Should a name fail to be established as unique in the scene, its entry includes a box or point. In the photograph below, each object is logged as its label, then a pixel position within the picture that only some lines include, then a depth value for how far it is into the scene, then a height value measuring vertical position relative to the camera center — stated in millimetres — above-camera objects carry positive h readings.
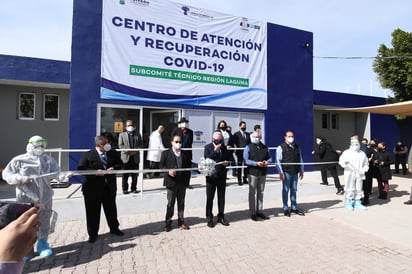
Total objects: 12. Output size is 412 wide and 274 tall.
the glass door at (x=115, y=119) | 8922 +659
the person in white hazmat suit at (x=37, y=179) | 4242 -616
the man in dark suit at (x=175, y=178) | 5609 -739
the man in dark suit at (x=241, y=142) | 8625 -23
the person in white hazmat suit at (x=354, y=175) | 7703 -857
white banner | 8953 +2925
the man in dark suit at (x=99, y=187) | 4984 -850
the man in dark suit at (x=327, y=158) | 9547 -534
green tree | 16328 +4513
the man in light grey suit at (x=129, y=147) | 7066 -198
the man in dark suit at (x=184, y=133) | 7617 +187
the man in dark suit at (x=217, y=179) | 5961 -793
